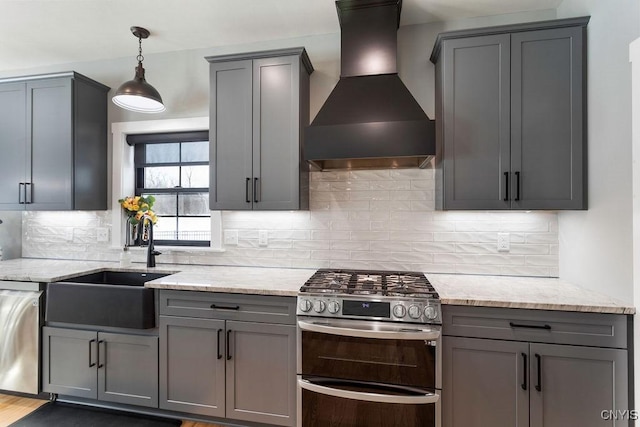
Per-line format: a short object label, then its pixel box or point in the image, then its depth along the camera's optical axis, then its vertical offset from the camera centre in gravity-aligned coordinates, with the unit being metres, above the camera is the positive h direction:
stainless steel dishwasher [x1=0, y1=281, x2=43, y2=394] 2.21 -0.87
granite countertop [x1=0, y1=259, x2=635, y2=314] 1.62 -0.45
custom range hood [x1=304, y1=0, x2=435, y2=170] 1.86 +0.69
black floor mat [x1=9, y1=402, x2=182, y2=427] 2.05 -1.39
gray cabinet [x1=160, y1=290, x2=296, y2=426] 1.89 -0.89
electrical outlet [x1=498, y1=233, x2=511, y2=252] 2.27 -0.20
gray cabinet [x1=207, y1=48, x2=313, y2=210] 2.26 +0.63
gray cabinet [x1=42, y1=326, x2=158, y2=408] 2.06 -1.03
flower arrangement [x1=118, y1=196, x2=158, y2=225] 2.65 +0.06
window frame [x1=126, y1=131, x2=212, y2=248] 2.80 +0.48
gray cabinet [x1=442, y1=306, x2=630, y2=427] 1.55 -0.80
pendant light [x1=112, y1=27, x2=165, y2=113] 2.28 +0.89
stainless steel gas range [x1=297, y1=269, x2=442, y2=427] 1.69 -0.80
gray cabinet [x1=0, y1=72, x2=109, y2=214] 2.63 +0.62
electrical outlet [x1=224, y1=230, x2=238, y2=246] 2.69 -0.20
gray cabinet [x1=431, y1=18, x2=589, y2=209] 1.89 +0.62
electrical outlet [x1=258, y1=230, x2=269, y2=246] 2.63 -0.20
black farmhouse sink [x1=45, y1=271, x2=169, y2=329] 2.03 -0.61
